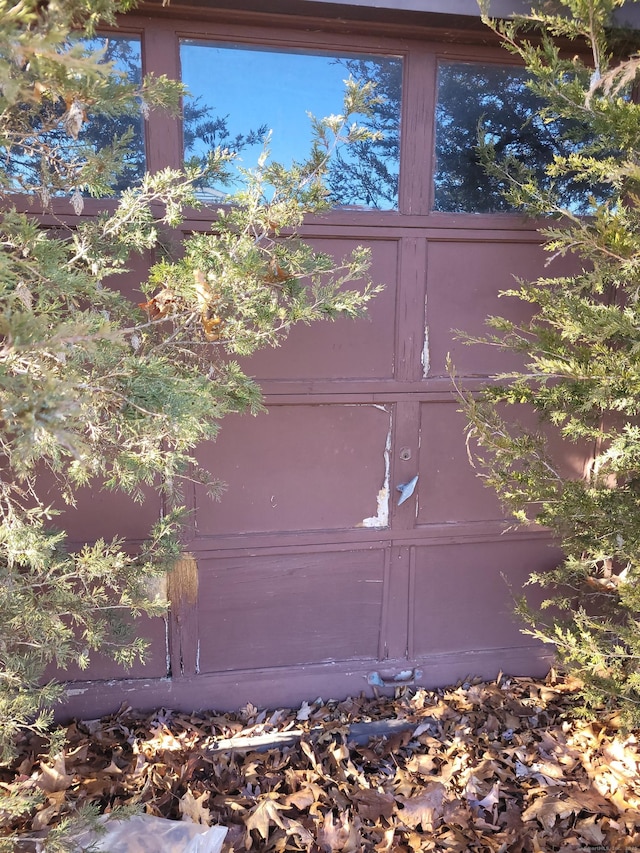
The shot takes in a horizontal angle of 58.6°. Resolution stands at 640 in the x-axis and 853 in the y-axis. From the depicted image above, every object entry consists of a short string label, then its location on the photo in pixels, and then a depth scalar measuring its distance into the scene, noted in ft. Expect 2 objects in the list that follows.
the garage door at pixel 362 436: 9.02
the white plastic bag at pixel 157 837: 6.79
